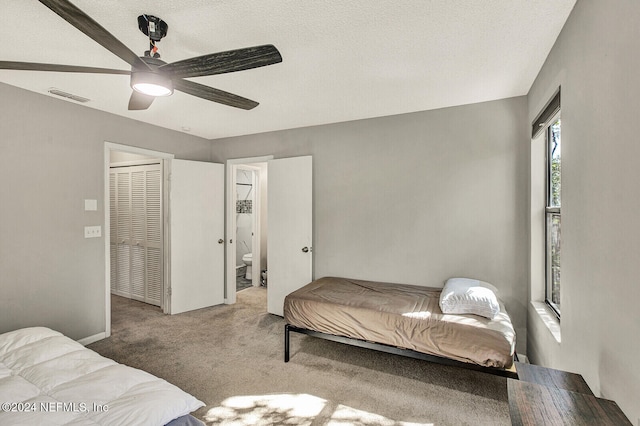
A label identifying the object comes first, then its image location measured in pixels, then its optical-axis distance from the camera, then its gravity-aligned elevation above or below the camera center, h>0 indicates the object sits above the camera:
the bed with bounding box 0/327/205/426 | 1.22 -0.84
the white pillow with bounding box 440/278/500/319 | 2.33 -0.73
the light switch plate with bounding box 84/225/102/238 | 3.21 -0.23
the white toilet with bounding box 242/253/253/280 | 5.79 -0.99
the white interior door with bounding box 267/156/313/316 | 3.87 -0.24
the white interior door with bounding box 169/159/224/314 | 4.04 -0.35
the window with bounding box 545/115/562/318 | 2.39 -0.07
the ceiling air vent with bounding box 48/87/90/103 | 2.79 +1.11
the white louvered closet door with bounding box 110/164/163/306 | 4.39 -0.34
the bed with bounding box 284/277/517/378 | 2.12 -0.92
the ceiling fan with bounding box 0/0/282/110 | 1.36 +0.77
